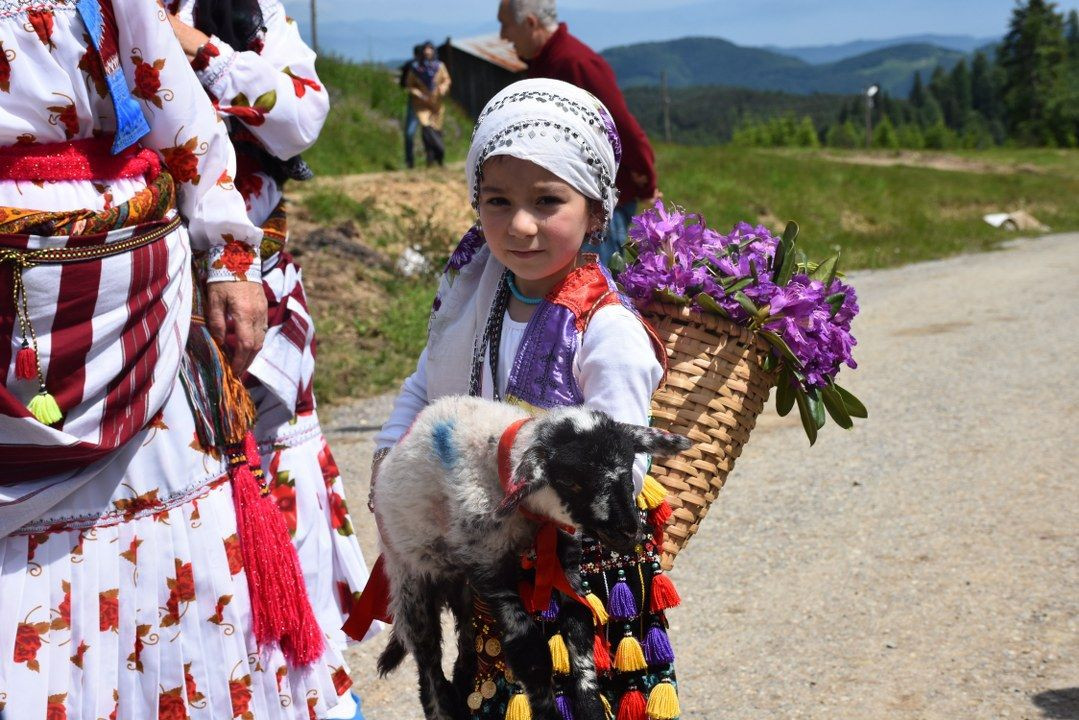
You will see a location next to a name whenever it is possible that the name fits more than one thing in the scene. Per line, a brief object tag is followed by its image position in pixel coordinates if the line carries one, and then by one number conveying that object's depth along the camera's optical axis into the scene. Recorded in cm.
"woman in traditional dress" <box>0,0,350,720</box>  212
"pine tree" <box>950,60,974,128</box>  12845
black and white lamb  177
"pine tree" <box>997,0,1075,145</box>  6712
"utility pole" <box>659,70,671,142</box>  4691
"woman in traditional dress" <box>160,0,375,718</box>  271
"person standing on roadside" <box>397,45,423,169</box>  1601
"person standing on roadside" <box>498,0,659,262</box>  541
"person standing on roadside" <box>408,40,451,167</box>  1575
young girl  199
